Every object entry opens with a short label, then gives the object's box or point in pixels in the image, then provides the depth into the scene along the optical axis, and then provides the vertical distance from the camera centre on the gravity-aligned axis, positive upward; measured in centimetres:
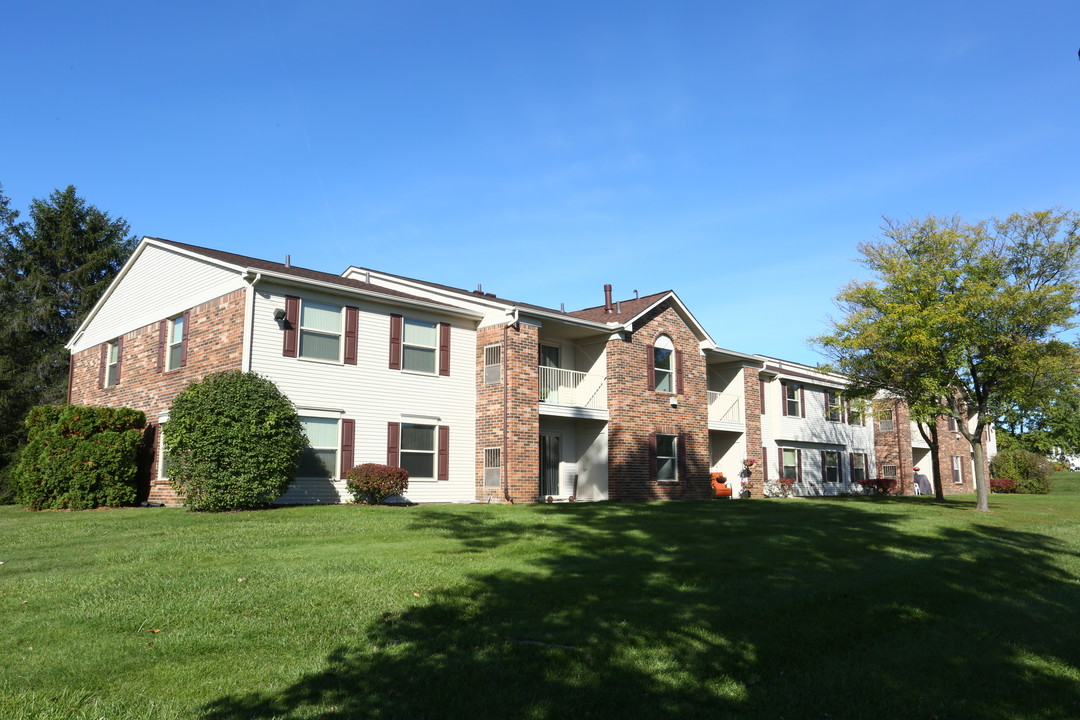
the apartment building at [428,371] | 1792 +242
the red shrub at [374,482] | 1734 -38
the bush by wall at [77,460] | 1711 +12
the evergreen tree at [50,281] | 3422 +860
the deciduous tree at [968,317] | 1898 +359
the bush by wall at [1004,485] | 3775 -99
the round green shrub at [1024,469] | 3791 -24
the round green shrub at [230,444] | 1468 +40
